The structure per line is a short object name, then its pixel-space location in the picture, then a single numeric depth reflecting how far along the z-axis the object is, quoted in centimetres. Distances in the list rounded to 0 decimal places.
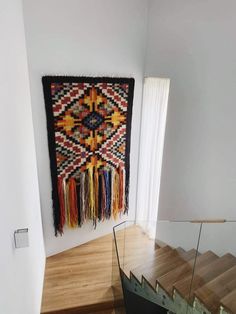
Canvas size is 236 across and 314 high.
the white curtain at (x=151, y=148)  326
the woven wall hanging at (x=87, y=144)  290
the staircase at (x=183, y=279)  222
